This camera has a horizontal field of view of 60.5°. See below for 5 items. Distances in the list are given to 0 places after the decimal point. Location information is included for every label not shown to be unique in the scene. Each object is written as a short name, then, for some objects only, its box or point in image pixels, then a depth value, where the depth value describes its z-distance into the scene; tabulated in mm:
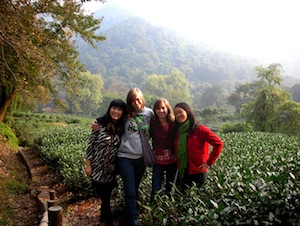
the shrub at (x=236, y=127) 20566
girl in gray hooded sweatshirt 2941
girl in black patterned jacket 3002
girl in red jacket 2828
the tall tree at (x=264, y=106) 19062
